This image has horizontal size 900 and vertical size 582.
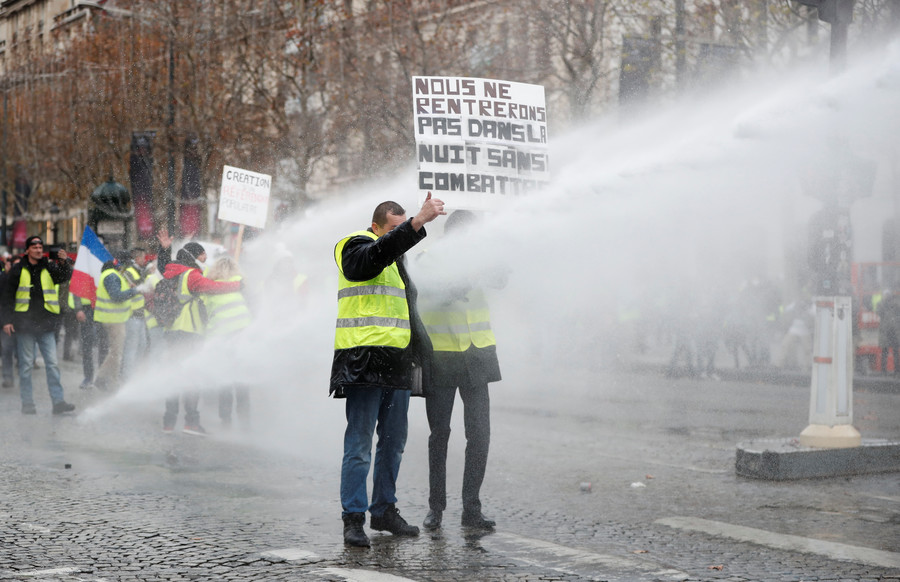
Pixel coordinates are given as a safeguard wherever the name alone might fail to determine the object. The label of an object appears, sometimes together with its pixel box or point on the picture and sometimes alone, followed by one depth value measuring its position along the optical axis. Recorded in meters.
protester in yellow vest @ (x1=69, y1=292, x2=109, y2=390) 15.56
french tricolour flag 15.70
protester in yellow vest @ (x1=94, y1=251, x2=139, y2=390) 14.87
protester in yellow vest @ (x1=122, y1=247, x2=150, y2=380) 14.93
